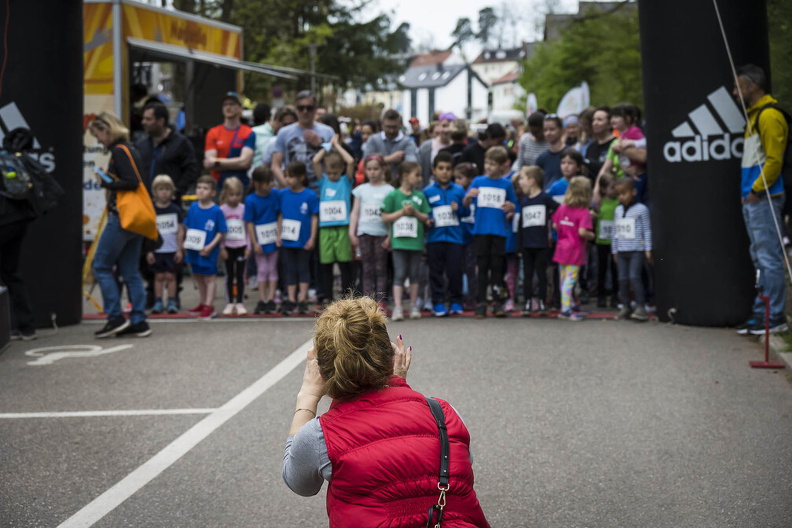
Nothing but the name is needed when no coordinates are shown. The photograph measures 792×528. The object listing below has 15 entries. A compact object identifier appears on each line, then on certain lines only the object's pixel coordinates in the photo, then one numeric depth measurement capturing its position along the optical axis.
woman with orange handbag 11.17
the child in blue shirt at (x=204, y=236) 13.19
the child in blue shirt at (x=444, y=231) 12.97
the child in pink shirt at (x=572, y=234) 12.40
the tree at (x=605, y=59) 35.81
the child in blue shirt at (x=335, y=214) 13.19
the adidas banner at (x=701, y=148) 11.10
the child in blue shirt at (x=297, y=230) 13.18
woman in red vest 3.31
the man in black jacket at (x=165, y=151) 14.04
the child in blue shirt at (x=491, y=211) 12.83
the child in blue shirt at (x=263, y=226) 13.38
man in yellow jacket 10.27
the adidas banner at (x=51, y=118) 11.97
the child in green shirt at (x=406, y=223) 12.59
